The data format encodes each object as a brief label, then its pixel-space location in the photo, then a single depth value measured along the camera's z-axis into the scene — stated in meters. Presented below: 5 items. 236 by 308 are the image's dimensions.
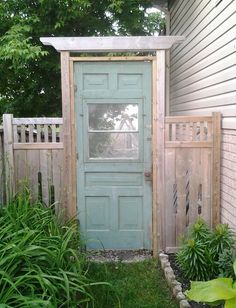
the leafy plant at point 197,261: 2.58
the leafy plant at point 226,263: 2.47
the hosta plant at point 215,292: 1.65
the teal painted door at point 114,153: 3.15
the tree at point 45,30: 5.97
